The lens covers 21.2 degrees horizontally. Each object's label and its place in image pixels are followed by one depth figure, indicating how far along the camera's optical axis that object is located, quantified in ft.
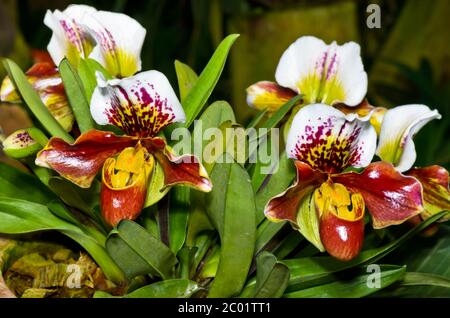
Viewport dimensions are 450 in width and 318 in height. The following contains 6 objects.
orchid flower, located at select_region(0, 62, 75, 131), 2.43
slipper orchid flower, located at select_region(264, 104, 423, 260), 2.16
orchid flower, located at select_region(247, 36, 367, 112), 2.40
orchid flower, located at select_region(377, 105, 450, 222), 2.21
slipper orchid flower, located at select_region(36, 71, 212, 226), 2.18
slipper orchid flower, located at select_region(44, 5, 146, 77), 2.33
